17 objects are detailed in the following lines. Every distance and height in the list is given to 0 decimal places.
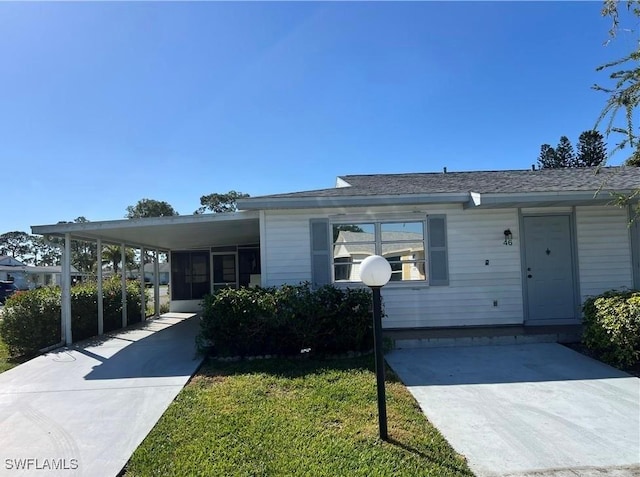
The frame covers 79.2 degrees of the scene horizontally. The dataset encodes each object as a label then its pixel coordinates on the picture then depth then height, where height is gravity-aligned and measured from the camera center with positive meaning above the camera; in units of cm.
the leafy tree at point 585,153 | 3222 +804
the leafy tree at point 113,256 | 2669 +36
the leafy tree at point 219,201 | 5134 +751
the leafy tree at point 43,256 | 6375 +121
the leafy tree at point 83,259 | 3672 +27
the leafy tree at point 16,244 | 7569 +387
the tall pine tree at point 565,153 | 3444 +843
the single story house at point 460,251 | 759 +0
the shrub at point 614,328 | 520 -115
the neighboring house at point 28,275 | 3381 -113
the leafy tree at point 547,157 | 3541 +849
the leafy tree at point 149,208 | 4656 +621
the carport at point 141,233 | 752 +63
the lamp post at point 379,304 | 339 -45
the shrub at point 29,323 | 783 -123
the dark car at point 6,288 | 2699 -178
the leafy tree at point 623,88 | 337 +144
